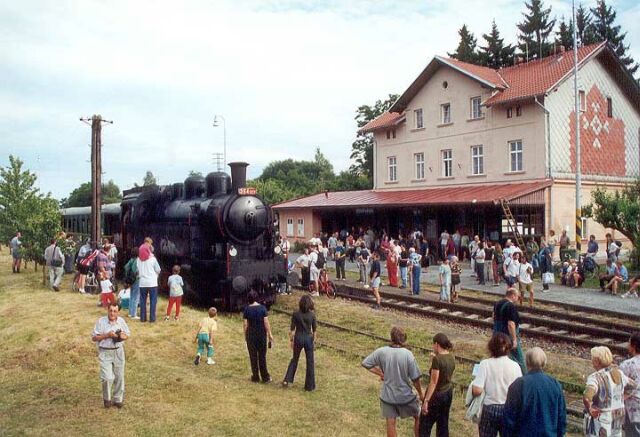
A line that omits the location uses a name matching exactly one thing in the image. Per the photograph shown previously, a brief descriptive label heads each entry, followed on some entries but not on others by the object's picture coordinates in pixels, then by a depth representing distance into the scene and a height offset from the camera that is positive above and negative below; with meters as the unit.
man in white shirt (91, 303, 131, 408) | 8.18 -1.67
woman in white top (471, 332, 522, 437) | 5.58 -1.45
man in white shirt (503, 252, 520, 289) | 17.05 -1.09
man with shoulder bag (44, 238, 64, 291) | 18.16 -0.85
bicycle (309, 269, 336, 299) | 19.42 -1.72
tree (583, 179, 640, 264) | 20.83 +0.68
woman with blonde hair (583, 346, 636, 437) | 5.48 -1.55
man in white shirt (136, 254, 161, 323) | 12.93 -1.05
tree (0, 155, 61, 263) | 21.30 +0.90
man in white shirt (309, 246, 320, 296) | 19.36 -1.25
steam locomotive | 15.12 -0.23
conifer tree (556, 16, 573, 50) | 52.84 +17.91
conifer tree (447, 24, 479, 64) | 54.59 +17.50
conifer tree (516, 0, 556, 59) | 55.66 +19.49
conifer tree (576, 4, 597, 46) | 50.84 +18.07
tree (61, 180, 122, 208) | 81.25 +5.46
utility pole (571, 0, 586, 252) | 22.98 +1.77
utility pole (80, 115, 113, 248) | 23.98 +2.61
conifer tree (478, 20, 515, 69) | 53.94 +16.57
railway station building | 26.97 +4.31
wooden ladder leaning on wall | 24.05 +0.39
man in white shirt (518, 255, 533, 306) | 16.40 -1.26
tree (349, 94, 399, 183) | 54.84 +8.79
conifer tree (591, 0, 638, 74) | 50.78 +17.58
